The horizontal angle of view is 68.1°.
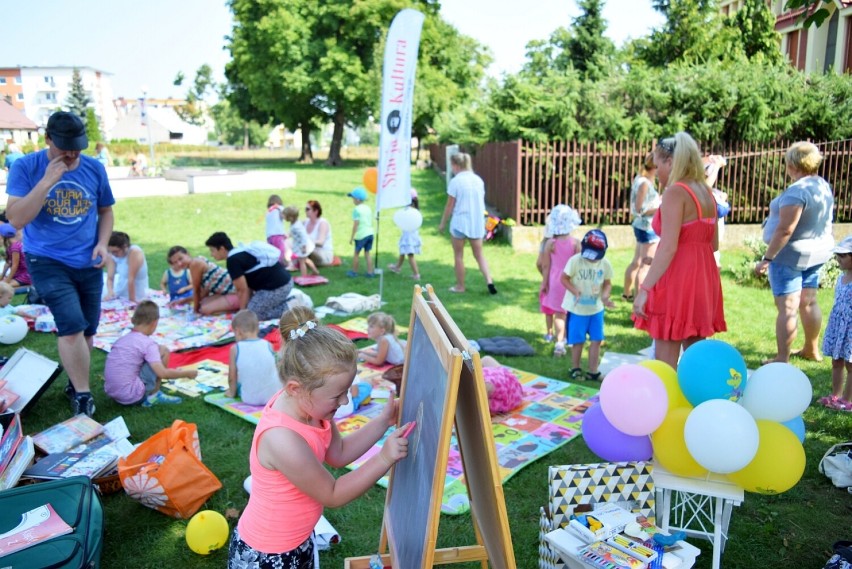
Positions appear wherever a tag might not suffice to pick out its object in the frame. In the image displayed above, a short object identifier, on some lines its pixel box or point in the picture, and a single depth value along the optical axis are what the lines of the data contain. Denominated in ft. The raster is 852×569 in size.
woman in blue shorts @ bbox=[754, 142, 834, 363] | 17.61
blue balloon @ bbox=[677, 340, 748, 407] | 9.84
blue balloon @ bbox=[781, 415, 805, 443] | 10.27
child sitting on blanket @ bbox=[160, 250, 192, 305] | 27.94
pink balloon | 9.49
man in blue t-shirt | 14.16
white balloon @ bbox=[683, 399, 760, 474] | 8.57
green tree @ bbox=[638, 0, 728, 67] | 79.36
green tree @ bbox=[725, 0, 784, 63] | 77.25
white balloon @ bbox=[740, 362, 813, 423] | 9.55
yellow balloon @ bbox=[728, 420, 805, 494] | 9.21
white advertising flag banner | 25.79
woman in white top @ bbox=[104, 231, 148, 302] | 27.73
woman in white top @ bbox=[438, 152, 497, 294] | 28.48
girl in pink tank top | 6.53
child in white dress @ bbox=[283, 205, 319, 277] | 32.30
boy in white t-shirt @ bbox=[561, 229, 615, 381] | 17.58
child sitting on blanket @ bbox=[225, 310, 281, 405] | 16.99
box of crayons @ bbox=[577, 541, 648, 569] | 7.79
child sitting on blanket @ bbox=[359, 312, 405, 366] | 19.93
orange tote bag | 11.50
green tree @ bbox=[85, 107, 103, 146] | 146.01
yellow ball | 10.62
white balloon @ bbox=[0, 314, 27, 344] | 22.12
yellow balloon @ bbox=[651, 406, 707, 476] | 9.53
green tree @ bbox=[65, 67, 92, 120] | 229.70
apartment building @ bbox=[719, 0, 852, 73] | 69.92
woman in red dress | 13.23
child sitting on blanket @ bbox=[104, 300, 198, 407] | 16.48
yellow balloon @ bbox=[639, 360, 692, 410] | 10.36
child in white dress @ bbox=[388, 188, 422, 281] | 31.99
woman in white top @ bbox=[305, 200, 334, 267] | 34.68
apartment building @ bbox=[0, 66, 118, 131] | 354.13
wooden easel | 5.87
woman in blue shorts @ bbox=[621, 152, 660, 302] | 25.29
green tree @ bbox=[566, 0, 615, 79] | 103.14
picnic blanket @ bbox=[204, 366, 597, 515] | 13.43
